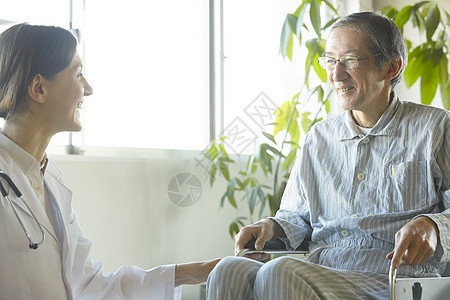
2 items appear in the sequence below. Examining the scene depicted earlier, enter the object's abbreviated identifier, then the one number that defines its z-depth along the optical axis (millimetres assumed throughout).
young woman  1345
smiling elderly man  1483
